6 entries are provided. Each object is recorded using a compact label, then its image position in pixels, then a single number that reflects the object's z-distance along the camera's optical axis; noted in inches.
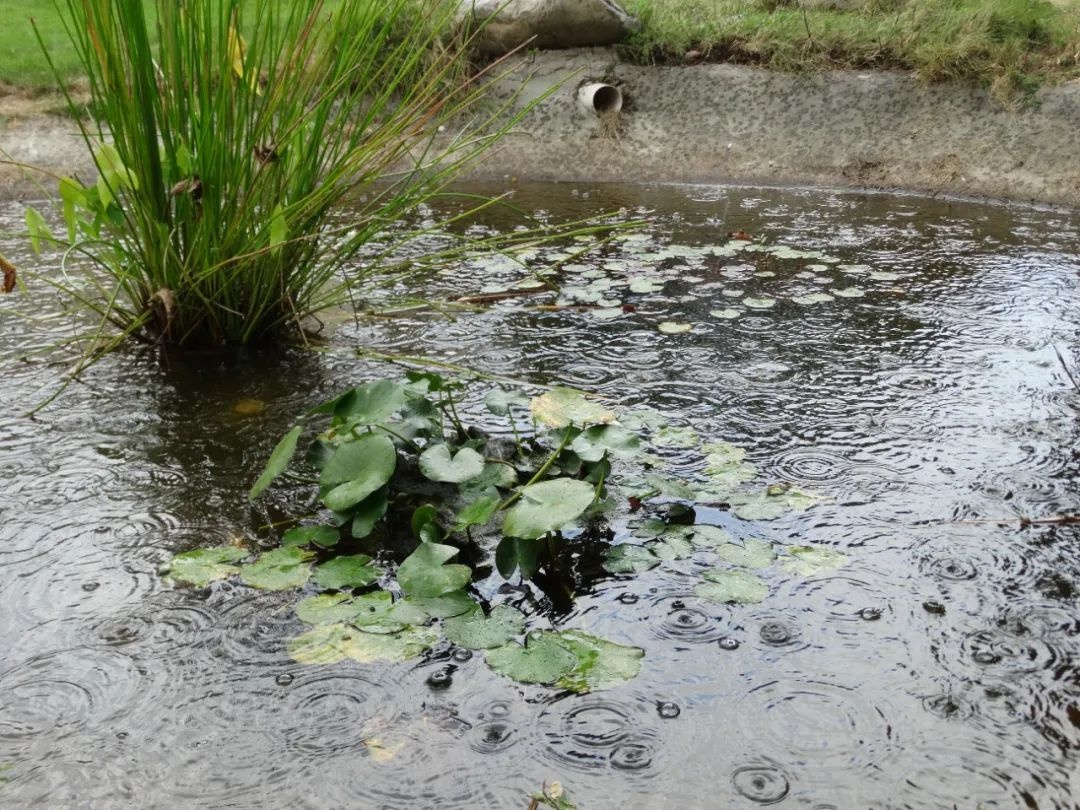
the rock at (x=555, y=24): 266.8
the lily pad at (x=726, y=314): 137.3
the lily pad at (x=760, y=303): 141.7
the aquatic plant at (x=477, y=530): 67.2
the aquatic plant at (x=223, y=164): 98.0
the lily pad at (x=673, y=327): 130.5
